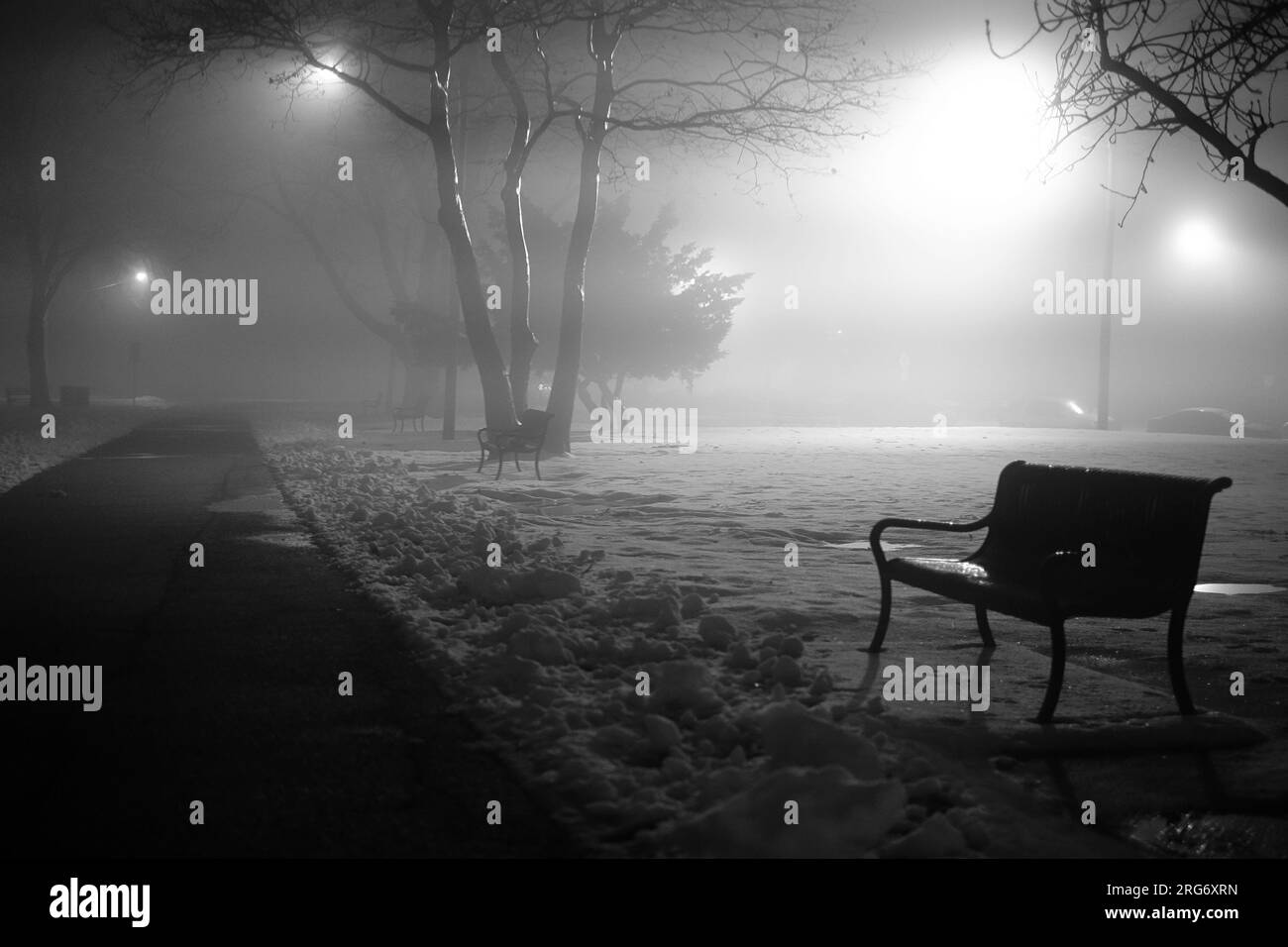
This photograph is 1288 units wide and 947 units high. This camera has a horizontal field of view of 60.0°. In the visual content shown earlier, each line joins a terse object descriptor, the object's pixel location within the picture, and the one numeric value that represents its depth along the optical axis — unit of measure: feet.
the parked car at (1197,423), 142.82
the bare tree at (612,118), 66.74
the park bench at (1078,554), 16.56
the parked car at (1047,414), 182.70
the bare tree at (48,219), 127.44
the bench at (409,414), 114.01
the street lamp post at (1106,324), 109.91
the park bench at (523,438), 60.34
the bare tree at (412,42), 61.36
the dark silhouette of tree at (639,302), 148.46
